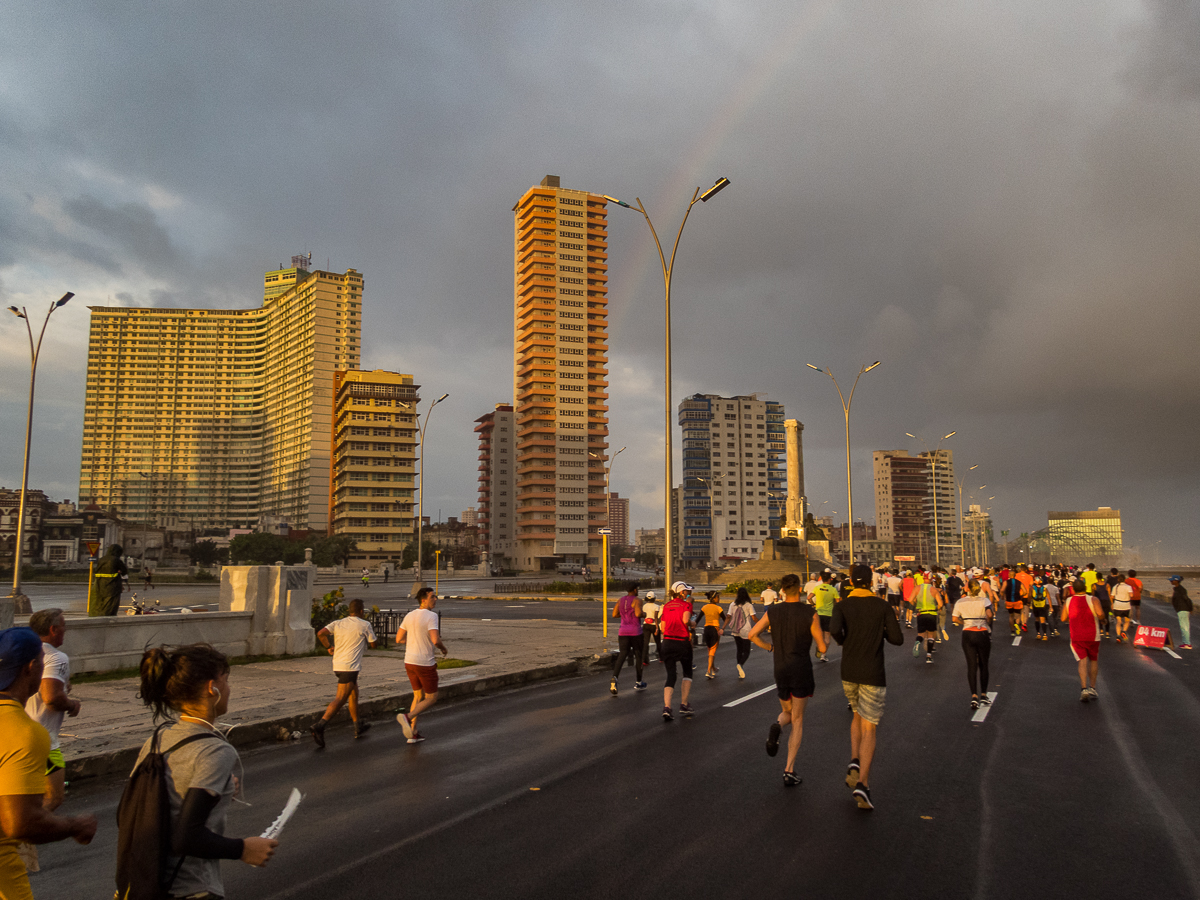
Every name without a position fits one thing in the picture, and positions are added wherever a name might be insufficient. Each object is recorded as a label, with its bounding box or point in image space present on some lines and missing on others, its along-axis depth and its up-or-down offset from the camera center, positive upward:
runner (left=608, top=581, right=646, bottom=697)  12.56 -1.49
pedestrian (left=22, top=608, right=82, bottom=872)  4.56 -0.83
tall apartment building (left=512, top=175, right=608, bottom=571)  132.12 +28.73
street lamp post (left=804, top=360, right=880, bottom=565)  38.43 +6.60
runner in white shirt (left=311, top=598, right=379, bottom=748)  8.97 -1.35
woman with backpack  2.60 -0.83
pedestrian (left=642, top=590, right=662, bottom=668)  13.16 -1.46
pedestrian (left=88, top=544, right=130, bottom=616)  13.84 -0.73
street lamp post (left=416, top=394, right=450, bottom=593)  45.47 +3.38
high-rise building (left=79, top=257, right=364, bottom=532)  173.62 +31.28
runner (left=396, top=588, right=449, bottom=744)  8.88 -1.36
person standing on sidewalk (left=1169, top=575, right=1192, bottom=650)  18.81 -1.85
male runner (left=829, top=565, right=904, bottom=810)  6.57 -1.09
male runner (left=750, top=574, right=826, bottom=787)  7.28 -1.13
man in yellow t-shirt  2.71 -0.89
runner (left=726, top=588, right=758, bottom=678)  14.15 -1.61
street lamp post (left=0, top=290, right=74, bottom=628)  28.58 +6.37
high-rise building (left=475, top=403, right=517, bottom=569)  154.62 +12.09
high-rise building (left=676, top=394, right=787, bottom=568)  189.75 +8.86
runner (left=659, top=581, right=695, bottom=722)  10.43 -1.39
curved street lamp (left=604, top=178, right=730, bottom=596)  19.80 +6.28
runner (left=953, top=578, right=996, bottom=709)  10.84 -1.41
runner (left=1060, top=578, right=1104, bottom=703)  10.98 -1.41
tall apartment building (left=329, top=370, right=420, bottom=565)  122.75 +12.20
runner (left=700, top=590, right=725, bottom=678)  14.23 -1.64
